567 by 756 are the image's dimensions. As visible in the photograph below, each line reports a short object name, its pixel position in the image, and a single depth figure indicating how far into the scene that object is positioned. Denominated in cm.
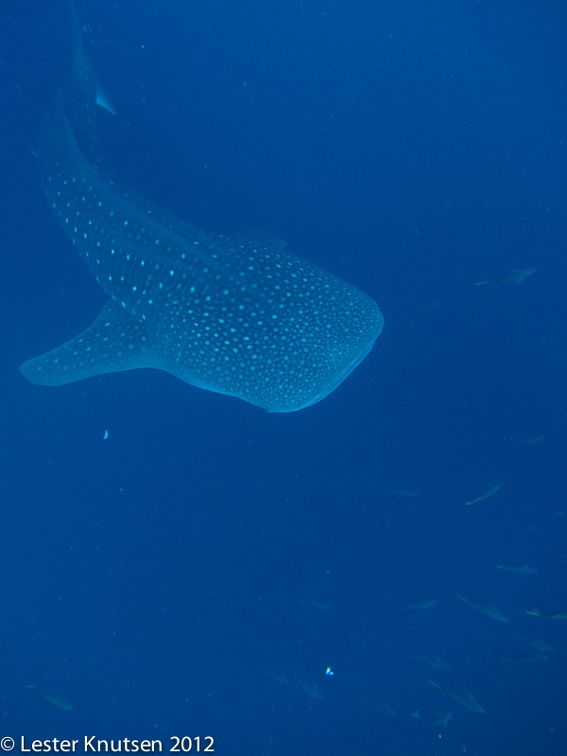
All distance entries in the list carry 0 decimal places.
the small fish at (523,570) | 550
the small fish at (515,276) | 470
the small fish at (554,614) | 389
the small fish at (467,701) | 511
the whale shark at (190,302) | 396
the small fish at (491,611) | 484
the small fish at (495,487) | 504
